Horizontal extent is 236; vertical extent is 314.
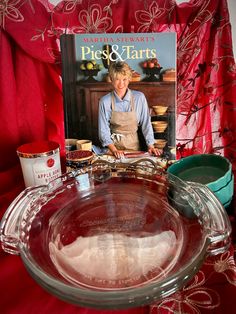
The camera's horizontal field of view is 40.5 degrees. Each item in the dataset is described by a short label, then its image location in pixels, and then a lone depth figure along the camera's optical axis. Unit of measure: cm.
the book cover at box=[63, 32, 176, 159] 61
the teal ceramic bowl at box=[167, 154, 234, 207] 53
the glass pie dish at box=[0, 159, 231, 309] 33
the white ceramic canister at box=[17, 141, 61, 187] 58
